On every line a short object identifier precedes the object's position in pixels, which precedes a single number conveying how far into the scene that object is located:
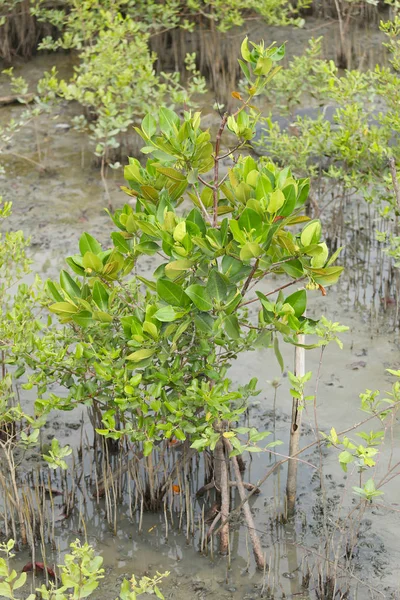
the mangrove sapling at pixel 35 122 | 6.57
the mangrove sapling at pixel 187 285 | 2.72
